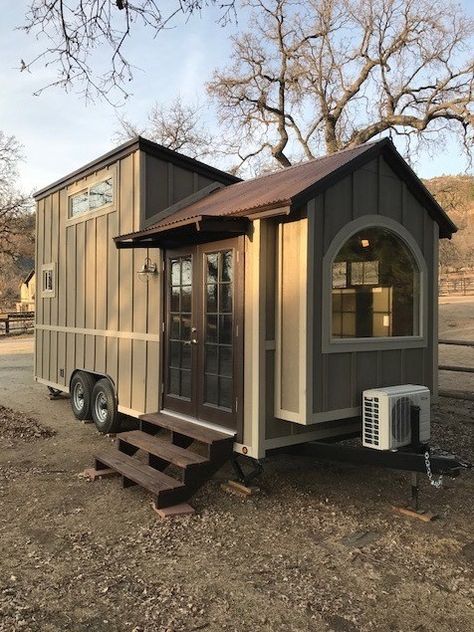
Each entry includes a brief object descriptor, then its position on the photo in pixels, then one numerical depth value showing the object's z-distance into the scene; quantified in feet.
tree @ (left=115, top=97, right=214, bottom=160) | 97.81
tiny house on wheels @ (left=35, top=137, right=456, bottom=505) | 13.93
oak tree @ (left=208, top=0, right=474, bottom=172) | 66.80
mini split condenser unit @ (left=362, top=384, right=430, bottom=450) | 13.53
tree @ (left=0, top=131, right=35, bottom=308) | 105.29
